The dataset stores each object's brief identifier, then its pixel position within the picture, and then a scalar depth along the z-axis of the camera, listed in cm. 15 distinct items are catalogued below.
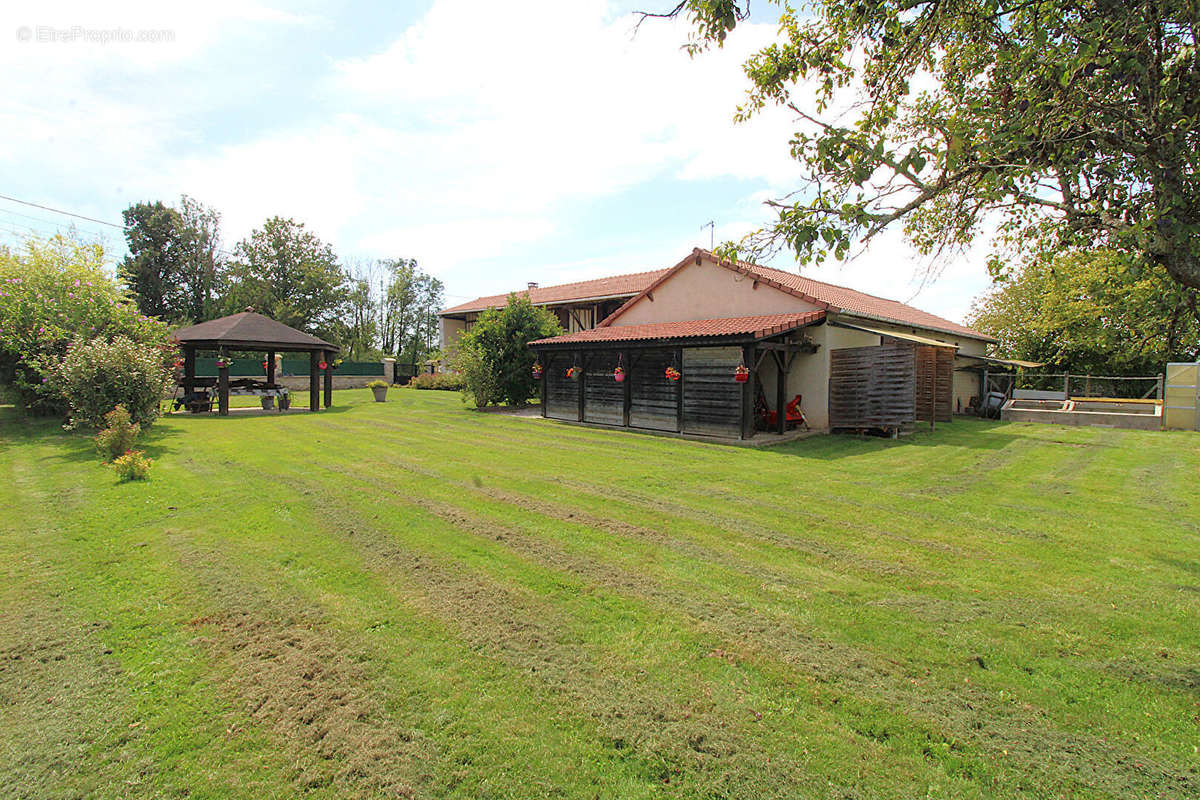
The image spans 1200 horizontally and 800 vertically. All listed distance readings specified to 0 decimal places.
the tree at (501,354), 2103
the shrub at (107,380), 1094
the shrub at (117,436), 928
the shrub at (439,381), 3111
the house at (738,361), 1339
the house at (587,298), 2694
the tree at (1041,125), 396
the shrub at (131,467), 793
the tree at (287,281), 4100
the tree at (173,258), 4084
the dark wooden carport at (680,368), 1314
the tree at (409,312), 5316
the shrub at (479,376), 2097
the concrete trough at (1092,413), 1672
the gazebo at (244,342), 1750
